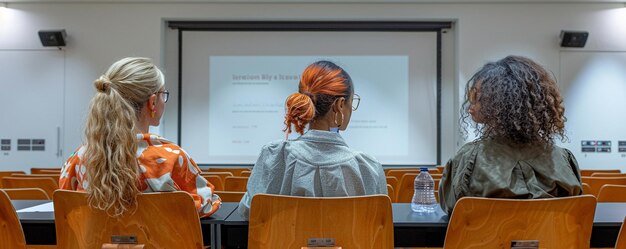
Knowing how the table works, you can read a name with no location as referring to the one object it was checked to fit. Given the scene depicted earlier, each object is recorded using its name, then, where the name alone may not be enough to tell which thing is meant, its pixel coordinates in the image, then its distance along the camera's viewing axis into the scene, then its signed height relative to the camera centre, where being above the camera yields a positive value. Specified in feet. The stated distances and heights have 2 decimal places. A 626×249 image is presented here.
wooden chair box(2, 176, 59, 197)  9.44 -1.10
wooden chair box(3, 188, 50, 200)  7.57 -1.06
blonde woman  4.20 -0.24
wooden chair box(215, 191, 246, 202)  6.55 -0.94
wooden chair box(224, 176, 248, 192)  9.06 -1.07
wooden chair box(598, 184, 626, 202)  7.80 -1.05
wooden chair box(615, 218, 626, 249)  4.01 -0.92
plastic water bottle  5.06 -0.76
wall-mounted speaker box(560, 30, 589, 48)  20.51 +3.99
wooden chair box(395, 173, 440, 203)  9.63 -1.23
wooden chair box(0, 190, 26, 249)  4.29 -0.91
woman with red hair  4.63 -0.26
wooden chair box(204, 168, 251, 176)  14.00 -1.31
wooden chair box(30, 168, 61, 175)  14.18 -1.28
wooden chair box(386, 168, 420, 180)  12.20 -1.14
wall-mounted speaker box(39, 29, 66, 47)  20.77 +4.03
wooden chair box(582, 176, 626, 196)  9.66 -1.07
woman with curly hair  4.45 -0.17
